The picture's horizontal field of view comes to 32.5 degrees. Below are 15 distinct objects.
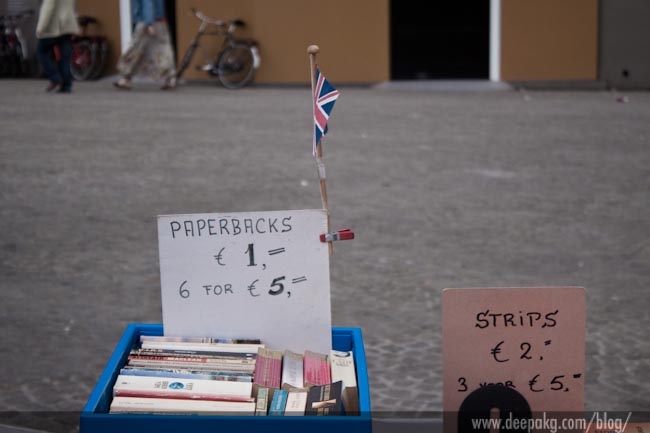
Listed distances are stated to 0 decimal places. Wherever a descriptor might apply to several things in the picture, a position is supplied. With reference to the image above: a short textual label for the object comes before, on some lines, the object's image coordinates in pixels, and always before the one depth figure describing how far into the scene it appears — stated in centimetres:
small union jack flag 301
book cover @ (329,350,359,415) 265
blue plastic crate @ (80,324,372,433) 240
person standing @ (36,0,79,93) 1596
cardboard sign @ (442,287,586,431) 263
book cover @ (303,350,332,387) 277
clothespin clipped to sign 285
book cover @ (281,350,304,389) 272
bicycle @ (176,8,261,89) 1816
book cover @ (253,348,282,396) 269
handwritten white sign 286
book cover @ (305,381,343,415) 250
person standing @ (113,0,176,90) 1686
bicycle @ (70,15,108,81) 1897
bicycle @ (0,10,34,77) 1984
